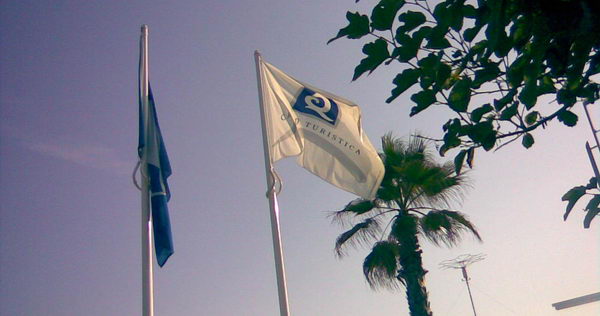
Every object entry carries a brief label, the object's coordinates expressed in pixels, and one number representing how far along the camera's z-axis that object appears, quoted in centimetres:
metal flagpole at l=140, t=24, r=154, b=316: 808
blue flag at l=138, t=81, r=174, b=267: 850
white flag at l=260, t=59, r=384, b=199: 898
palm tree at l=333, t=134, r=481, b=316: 1542
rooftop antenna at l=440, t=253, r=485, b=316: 4052
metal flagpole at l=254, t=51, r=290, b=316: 802
